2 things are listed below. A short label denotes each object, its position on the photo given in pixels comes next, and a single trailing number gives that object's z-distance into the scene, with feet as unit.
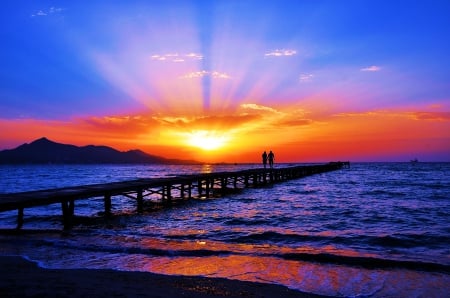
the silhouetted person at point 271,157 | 154.10
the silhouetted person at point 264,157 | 157.82
